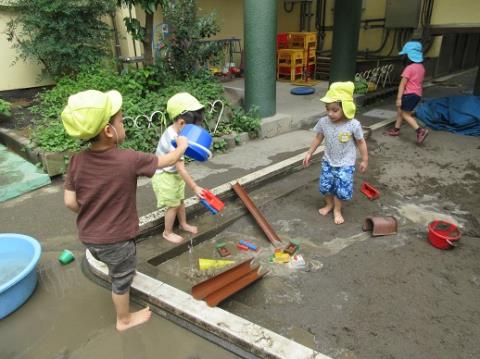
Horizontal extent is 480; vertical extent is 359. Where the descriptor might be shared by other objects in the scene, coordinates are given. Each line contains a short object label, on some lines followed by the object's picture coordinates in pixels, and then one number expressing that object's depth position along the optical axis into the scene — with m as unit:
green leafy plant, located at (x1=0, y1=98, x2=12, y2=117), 6.24
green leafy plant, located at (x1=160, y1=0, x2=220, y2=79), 7.15
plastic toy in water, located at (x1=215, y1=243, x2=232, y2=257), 3.58
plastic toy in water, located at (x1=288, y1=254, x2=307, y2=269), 3.39
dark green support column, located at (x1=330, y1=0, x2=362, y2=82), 8.92
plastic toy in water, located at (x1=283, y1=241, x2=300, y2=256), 3.56
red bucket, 3.57
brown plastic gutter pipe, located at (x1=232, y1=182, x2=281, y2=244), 3.83
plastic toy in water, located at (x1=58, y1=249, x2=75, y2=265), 3.36
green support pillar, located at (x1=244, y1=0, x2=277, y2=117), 6.59
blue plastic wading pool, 2.69
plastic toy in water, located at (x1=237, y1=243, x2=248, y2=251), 3.69
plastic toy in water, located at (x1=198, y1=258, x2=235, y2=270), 3.37
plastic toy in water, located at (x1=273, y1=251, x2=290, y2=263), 3.46
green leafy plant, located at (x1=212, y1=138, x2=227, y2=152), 6.31
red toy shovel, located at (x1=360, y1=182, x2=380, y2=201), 4.70
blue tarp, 7.30
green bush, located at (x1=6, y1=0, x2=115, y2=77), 6.75
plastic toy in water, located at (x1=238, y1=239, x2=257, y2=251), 3.67
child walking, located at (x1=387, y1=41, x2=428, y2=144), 6.66
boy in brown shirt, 2.07
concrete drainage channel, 2.31
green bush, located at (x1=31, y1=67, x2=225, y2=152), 5.39
